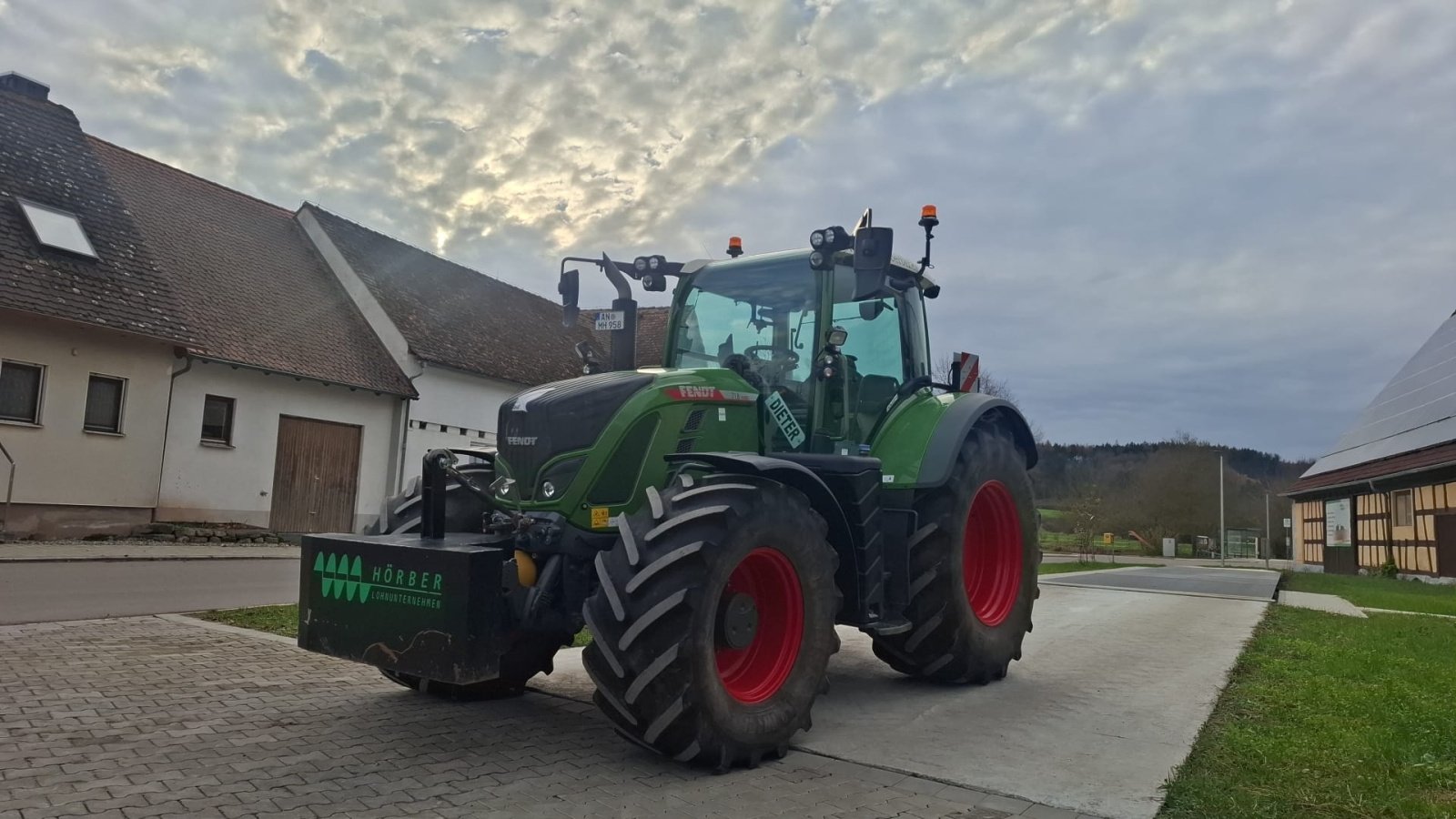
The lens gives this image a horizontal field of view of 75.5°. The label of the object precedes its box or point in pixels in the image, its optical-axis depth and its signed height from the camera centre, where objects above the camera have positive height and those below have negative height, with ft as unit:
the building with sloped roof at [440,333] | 69.92 +12.53
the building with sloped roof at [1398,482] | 76.64 +4.48
